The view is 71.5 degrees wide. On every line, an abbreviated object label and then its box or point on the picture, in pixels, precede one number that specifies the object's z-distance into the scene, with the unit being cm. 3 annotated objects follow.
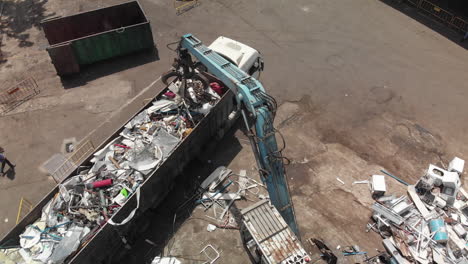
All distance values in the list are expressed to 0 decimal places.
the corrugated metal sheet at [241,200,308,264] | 1048
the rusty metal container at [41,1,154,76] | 1875
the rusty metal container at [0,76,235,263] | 1080
